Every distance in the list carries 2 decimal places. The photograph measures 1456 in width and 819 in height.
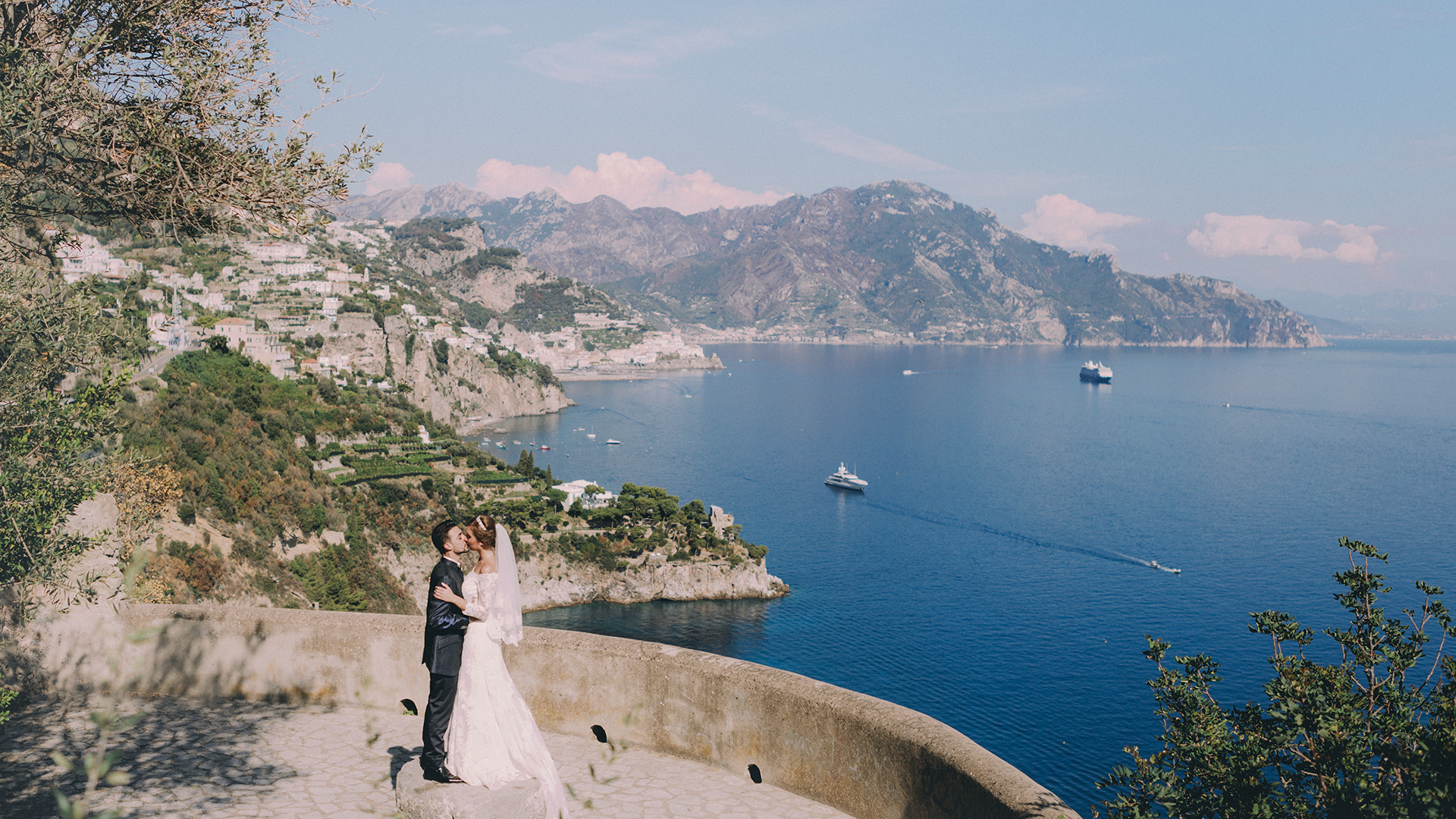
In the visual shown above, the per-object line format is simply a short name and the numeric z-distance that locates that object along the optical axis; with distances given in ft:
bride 20.85
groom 21.18
